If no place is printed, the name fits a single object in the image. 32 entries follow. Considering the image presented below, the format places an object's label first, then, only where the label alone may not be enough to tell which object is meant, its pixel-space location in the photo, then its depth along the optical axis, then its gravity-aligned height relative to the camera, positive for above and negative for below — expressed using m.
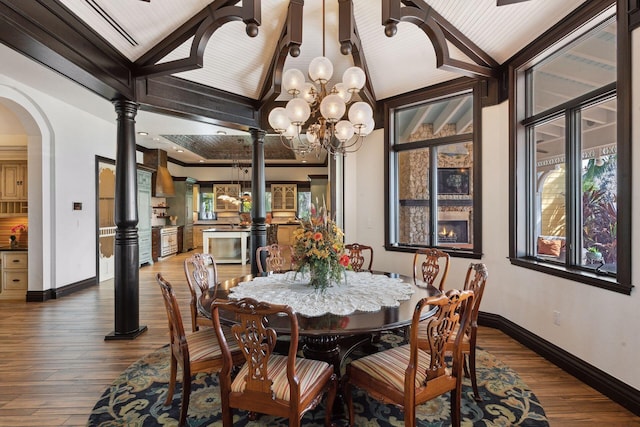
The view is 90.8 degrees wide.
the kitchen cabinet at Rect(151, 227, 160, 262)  8.26 -0.81
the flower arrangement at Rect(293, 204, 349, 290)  2.36 -0.28
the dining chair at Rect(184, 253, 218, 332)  2.71 -0.61
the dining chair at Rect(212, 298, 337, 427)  1.47 -0.87
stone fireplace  4.18 -0.22
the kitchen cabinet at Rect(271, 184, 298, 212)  11.36 +0.55
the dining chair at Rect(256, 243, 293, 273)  3.67 -0.54
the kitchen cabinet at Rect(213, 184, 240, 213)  11.47 +0.78
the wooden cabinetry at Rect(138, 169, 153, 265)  7.56 -0.03
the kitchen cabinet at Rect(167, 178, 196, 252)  10.26 +0.15
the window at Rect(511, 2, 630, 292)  2.51 +0.49
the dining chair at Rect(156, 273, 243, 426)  1.91 -0.89
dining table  1.74 -0.62
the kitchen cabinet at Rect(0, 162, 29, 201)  5.34 +0.55
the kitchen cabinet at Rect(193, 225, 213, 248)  11.19 -0.80
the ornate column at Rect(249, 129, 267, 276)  4.87 +0.27
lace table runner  2.03 -0.61
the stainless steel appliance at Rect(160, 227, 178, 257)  8.74 -0.82
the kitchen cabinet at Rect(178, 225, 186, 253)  10.07 -0.82
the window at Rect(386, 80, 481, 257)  4.04 +0.56
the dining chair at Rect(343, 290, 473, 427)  1.61 -0.89
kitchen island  8.05 -0.81
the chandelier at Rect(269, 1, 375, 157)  2.73 +0.93
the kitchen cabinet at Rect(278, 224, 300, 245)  10.43 -0.66
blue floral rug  2.02 -1.34
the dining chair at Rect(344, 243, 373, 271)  3.71 -0.52
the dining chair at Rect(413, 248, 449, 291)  3.15 -0.55
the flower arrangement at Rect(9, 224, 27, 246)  5.02 -0.28
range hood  8.27 +1.11
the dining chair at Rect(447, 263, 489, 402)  2.12 -0.81
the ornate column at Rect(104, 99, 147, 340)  3.35 -0.14
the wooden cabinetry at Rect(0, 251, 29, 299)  4.84 -0.91
